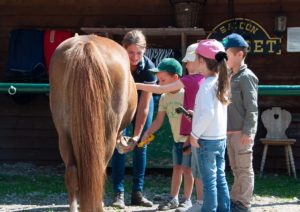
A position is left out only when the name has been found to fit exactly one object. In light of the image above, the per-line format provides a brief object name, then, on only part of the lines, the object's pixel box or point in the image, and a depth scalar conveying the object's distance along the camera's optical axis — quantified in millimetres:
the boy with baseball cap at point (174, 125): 5262
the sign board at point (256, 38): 8336
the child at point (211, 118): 4113
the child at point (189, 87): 4977
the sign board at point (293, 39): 8242
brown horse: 3674
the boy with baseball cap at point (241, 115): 4794
